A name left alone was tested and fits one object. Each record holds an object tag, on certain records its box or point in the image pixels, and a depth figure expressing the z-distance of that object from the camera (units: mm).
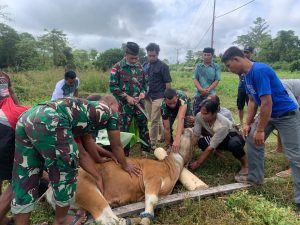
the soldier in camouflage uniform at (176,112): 3480
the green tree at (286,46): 31976
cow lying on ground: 2378
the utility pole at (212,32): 18117
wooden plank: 2553
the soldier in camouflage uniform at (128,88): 3918
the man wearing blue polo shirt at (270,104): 2553
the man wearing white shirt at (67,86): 4384
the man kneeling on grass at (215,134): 3336
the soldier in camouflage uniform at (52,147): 1947
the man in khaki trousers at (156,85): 4575
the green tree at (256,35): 49261
